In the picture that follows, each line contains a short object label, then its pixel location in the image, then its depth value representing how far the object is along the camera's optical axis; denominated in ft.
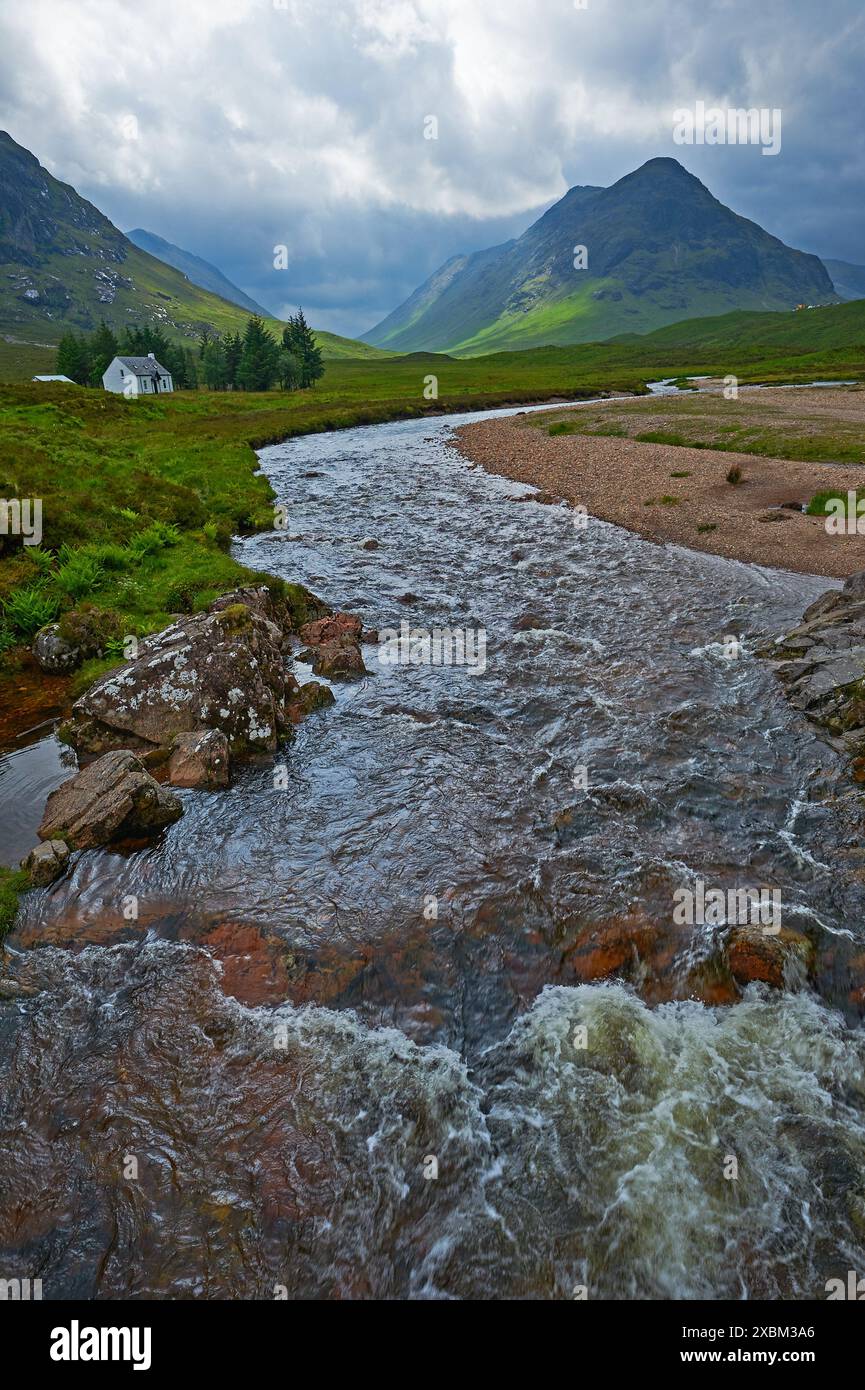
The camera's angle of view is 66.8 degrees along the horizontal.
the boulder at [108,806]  39.65
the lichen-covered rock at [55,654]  59.26
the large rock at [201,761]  46.37
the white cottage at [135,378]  422.00
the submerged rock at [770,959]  31.68
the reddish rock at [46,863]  36.32
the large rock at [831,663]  51.47
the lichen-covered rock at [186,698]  49.78
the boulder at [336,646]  64.03
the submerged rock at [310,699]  57.26
